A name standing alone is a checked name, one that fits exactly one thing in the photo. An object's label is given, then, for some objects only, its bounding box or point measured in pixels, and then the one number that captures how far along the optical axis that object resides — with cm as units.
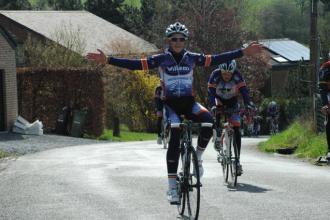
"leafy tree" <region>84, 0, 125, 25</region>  6794
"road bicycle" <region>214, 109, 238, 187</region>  1064
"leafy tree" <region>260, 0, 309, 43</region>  9250
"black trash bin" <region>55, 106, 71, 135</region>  3144
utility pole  1809
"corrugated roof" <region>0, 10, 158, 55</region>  5147
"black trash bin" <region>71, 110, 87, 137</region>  3167
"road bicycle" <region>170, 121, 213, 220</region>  780
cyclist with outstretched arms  833
